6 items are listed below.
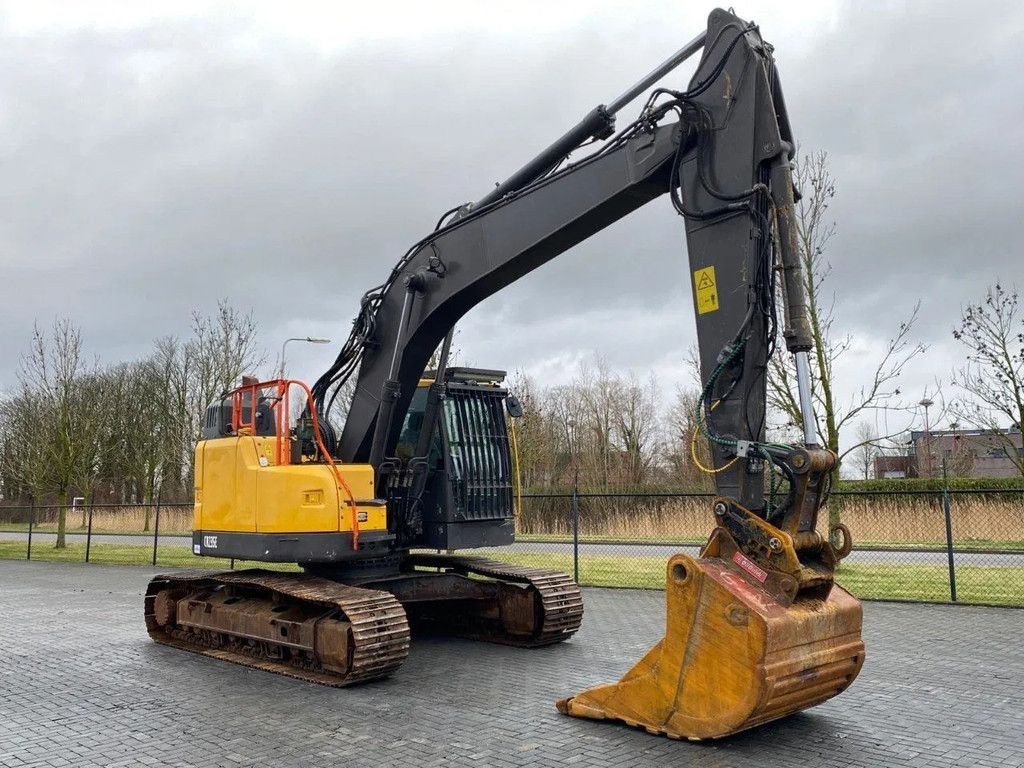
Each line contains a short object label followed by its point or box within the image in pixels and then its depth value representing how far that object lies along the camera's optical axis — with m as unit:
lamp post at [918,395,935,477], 18.68
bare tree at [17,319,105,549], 25.11
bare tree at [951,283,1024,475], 19.22
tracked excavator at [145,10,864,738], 5.27
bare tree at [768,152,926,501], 14.34
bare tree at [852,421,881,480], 36.82
